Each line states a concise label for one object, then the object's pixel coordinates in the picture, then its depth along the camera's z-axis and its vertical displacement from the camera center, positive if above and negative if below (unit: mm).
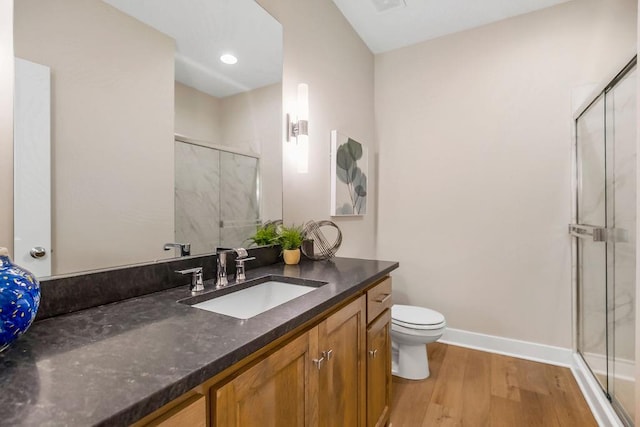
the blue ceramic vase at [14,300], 558 -166
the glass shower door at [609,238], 1551 -144
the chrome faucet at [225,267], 1188 -218
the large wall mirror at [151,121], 895 +335
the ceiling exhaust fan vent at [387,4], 2229 +1503
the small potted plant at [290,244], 1641 -173
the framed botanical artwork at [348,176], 2254 +281
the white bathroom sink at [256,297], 1112 -335
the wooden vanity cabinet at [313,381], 620 -458
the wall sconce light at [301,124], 1830 +518
